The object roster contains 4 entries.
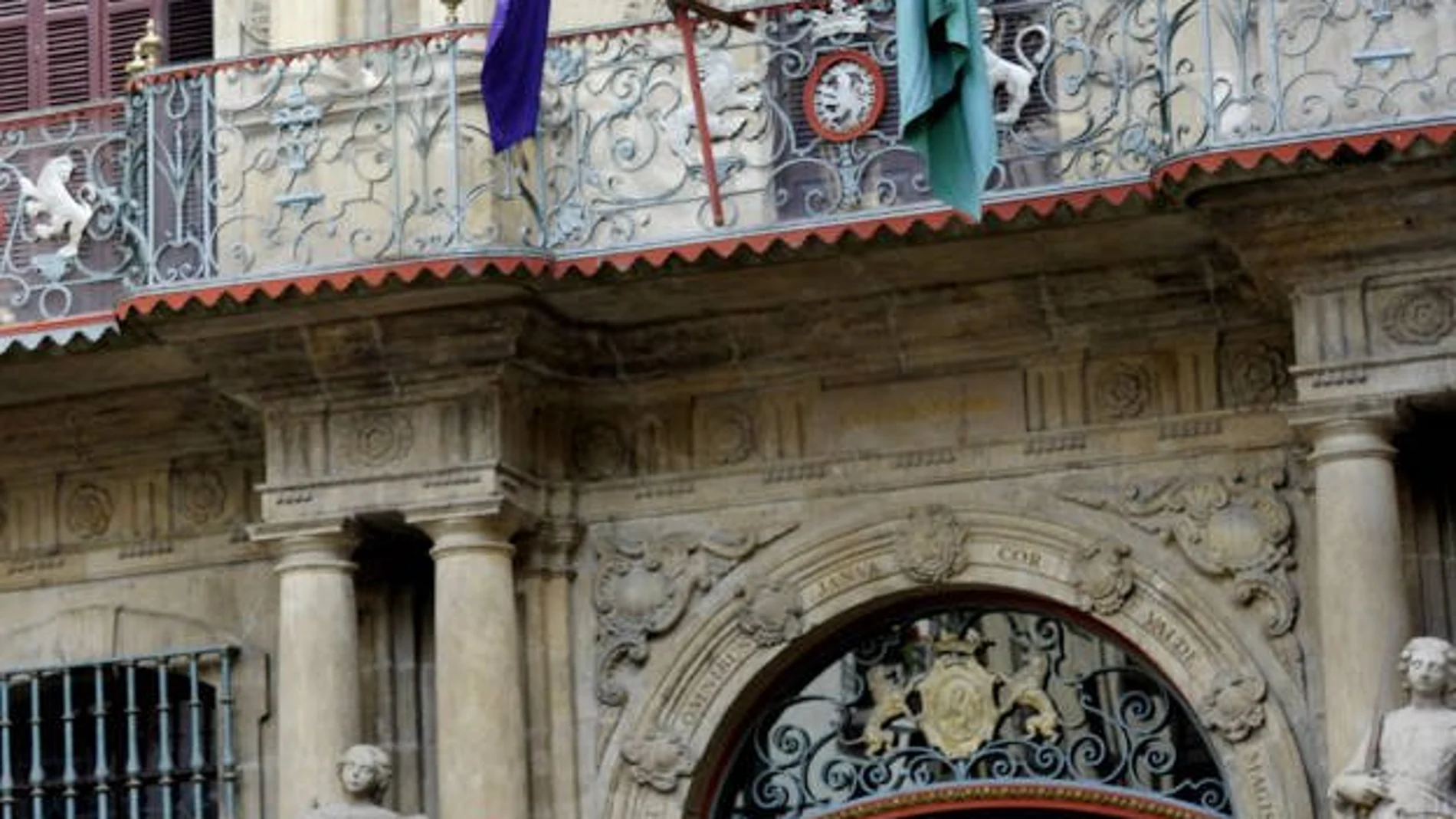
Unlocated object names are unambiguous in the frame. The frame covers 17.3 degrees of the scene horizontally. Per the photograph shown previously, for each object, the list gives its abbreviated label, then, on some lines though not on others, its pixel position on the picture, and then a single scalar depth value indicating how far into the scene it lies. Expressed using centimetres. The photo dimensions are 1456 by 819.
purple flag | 1809
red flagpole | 1806
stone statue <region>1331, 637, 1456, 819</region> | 1669
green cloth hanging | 1730
